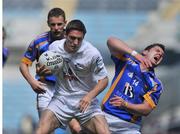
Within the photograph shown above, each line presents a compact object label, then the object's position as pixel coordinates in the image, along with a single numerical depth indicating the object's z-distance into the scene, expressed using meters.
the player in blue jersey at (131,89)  18.45
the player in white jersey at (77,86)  17.86
